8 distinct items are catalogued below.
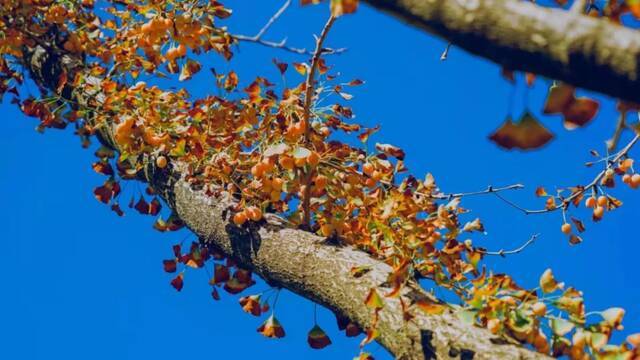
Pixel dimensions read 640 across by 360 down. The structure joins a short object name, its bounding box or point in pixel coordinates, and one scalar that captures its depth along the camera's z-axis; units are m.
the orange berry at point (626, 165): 6.52
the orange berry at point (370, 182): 4.79
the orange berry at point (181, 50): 5.64
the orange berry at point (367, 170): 4.81
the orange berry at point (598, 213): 6.49
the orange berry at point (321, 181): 4.67
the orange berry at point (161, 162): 5.26
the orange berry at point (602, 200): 6.45
